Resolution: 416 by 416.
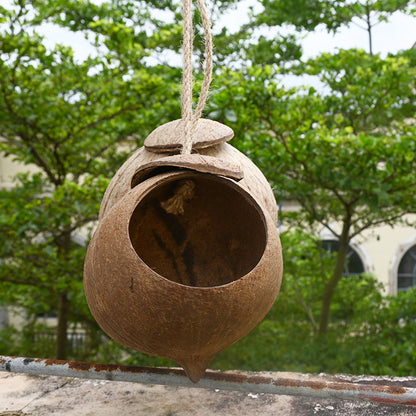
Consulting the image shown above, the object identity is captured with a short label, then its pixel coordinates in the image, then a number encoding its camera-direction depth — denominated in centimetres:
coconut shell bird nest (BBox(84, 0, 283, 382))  47
